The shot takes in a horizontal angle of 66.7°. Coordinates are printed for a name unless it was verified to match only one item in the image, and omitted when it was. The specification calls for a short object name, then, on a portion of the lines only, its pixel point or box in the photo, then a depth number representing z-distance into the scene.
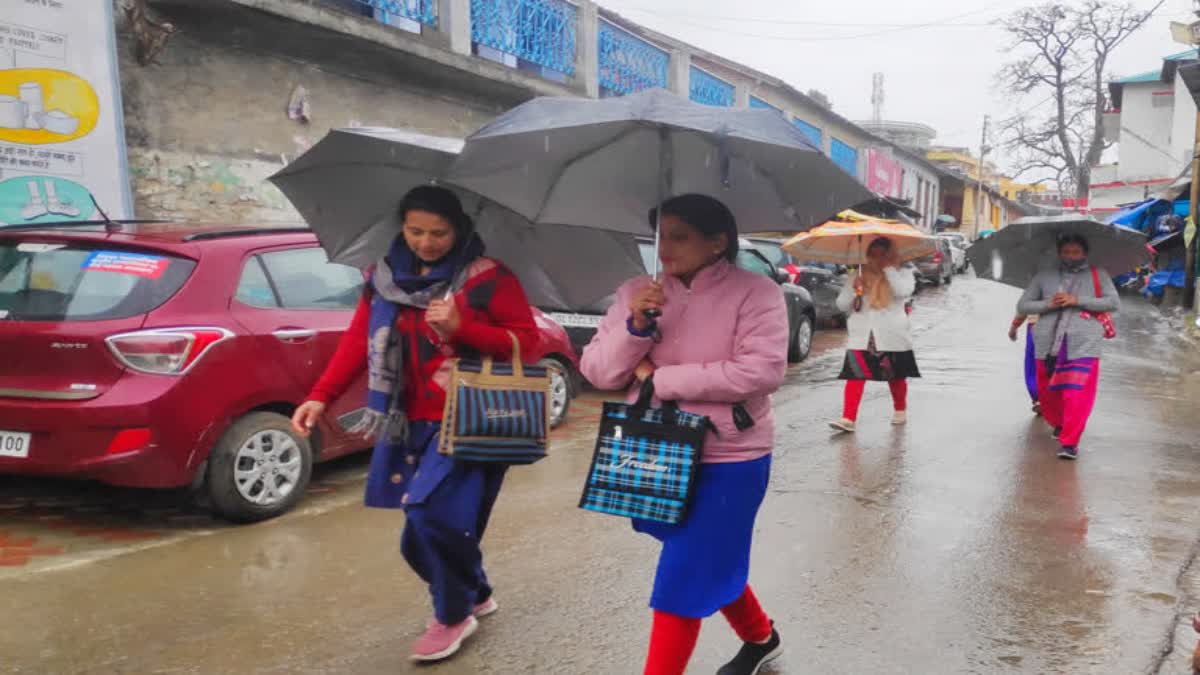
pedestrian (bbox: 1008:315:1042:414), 7.04
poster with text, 7.03
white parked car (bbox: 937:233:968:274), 34.78
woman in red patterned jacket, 2.99
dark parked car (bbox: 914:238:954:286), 27.07
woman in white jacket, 7.30
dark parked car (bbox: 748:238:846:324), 13.32
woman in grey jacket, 6.39
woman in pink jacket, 2.59
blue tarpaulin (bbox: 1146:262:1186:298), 20.27
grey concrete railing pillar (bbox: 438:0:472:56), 11.22
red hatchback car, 4.24
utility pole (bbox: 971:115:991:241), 53.66
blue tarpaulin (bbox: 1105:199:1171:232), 21.84
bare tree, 38.16
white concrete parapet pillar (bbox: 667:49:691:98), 16.56
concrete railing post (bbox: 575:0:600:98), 13.87
